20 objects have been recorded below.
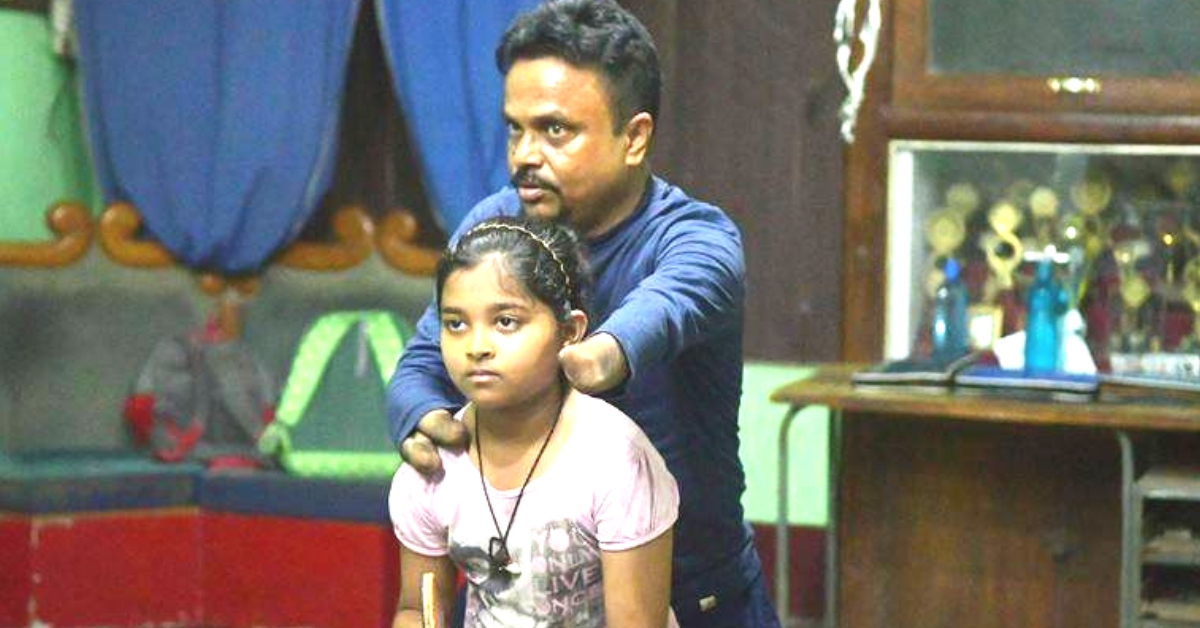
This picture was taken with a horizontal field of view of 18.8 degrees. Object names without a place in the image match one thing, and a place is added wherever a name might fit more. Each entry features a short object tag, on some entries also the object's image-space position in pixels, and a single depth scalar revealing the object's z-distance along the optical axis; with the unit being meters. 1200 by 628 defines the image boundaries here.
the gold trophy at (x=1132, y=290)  8.84
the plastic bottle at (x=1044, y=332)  8.42
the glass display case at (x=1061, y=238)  8.82
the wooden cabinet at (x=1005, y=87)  8.77
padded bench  9.26
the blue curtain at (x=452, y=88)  9.17
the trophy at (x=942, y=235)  9.16
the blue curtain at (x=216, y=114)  9.56
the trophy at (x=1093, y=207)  8.93
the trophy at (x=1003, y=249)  9.07
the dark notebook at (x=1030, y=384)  7.89
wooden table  8.33
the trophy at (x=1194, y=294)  8.77
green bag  9.43
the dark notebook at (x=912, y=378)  8.09
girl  3.98
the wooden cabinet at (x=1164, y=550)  7.59
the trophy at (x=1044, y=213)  9.04
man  4.23
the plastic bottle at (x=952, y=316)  9.09
